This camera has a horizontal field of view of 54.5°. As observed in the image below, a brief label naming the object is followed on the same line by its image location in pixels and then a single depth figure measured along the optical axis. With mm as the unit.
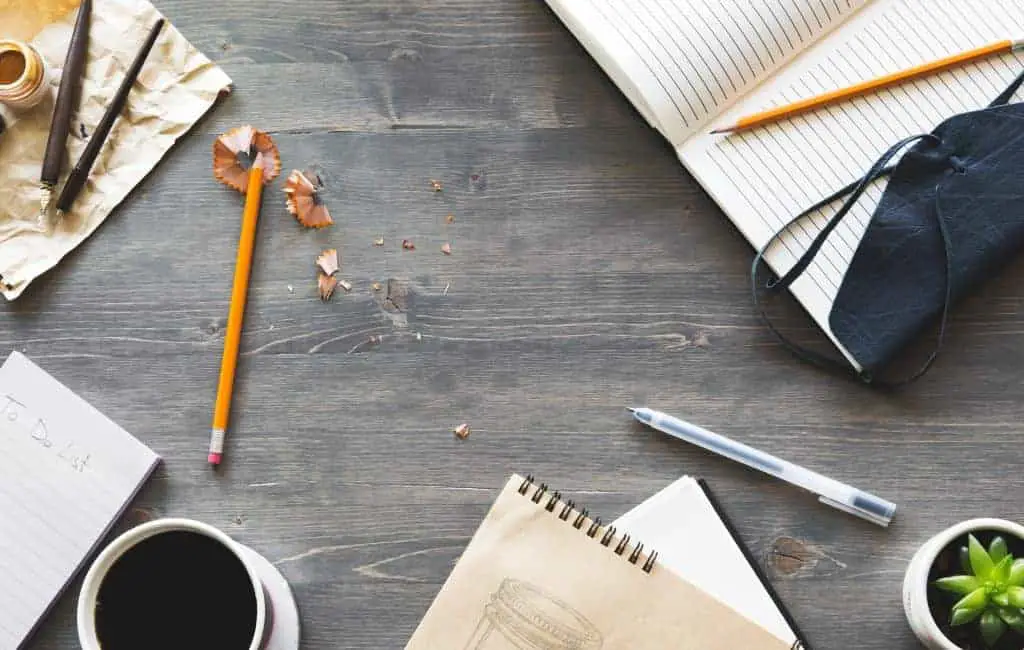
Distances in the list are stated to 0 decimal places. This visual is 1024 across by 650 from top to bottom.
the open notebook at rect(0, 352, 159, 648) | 754
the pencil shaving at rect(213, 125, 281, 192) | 803
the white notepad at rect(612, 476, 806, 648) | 726
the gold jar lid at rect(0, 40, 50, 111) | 775
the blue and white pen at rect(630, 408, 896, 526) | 740
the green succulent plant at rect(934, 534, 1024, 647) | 636
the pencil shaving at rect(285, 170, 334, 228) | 792
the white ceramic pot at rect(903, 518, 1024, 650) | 659
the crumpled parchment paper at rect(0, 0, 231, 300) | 800
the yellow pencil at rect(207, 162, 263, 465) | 771
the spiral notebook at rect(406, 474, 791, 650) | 682
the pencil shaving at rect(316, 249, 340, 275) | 788
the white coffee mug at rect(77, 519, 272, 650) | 610
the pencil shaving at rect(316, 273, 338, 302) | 787
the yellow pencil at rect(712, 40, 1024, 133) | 757
